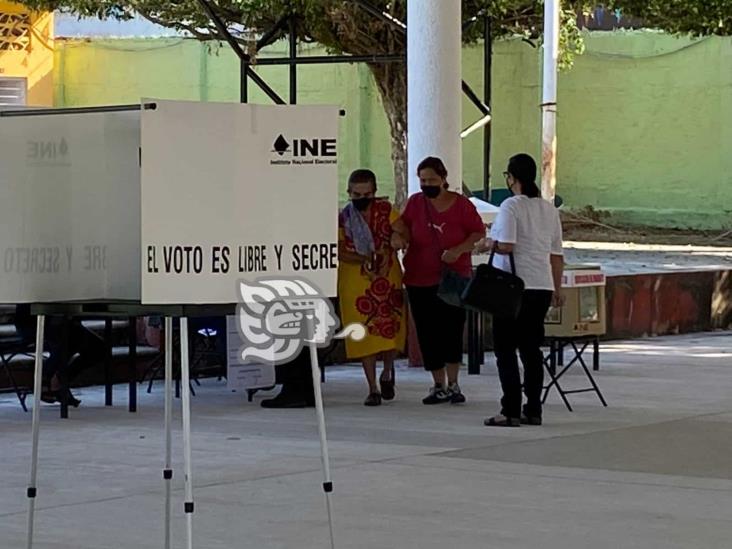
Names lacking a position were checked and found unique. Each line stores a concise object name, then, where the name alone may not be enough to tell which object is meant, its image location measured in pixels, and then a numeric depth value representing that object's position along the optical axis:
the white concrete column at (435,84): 14.48
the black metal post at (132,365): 11.98
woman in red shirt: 12.04
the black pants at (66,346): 11.80
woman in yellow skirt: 12.12
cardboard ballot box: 13.16
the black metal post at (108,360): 12.18
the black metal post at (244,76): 19.44
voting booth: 6.17
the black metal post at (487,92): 16.73
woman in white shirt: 10.84
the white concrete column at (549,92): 20.69
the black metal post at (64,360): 11.72
